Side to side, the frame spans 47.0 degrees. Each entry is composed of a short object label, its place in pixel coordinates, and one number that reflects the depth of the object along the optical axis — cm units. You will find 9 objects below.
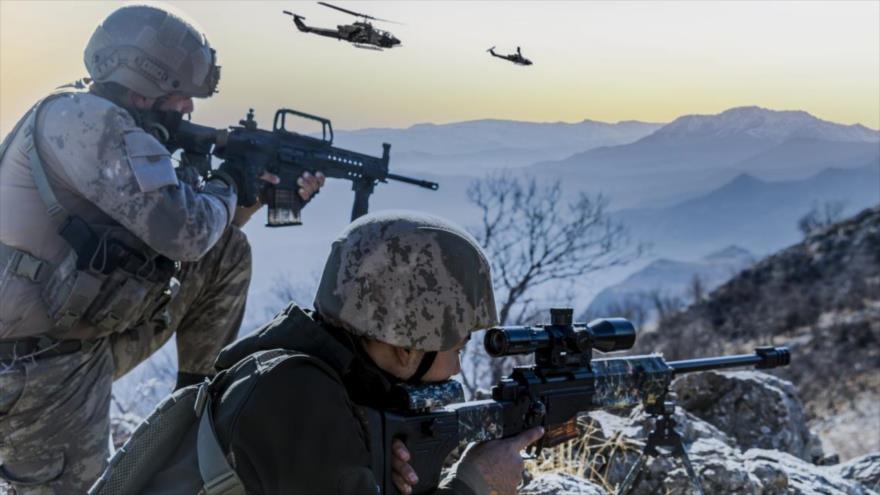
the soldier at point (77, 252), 459
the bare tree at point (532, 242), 1557
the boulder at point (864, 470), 563
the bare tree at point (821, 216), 4488
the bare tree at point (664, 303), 4435
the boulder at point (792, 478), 494
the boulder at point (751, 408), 677
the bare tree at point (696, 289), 4439
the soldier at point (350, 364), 272
